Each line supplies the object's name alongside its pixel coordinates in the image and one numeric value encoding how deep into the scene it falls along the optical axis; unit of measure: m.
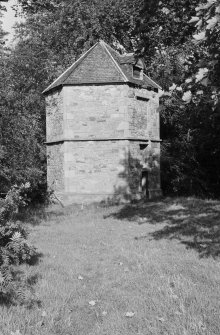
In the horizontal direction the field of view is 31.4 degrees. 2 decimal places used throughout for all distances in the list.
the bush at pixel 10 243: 4.91
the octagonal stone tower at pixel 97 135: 21.88
